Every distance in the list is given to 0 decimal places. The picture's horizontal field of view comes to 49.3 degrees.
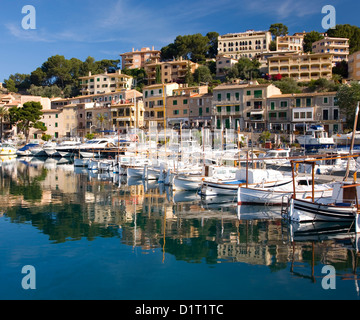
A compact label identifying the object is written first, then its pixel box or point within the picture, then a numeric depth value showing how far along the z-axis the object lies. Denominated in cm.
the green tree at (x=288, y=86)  7235
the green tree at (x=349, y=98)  5497
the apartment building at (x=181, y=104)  7481
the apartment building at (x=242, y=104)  6531
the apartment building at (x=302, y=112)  6009
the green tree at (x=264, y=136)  5975
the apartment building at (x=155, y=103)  7931
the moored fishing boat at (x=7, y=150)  7544
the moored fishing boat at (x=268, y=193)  2520
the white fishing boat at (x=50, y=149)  7469
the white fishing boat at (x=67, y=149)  7081
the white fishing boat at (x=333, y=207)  2003
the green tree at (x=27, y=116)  8644
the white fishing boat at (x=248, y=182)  2842
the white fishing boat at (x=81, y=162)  5790
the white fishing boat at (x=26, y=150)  7797
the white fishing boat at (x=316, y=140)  4956
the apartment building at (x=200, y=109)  7144
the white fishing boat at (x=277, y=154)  4270
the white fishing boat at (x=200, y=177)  3278
